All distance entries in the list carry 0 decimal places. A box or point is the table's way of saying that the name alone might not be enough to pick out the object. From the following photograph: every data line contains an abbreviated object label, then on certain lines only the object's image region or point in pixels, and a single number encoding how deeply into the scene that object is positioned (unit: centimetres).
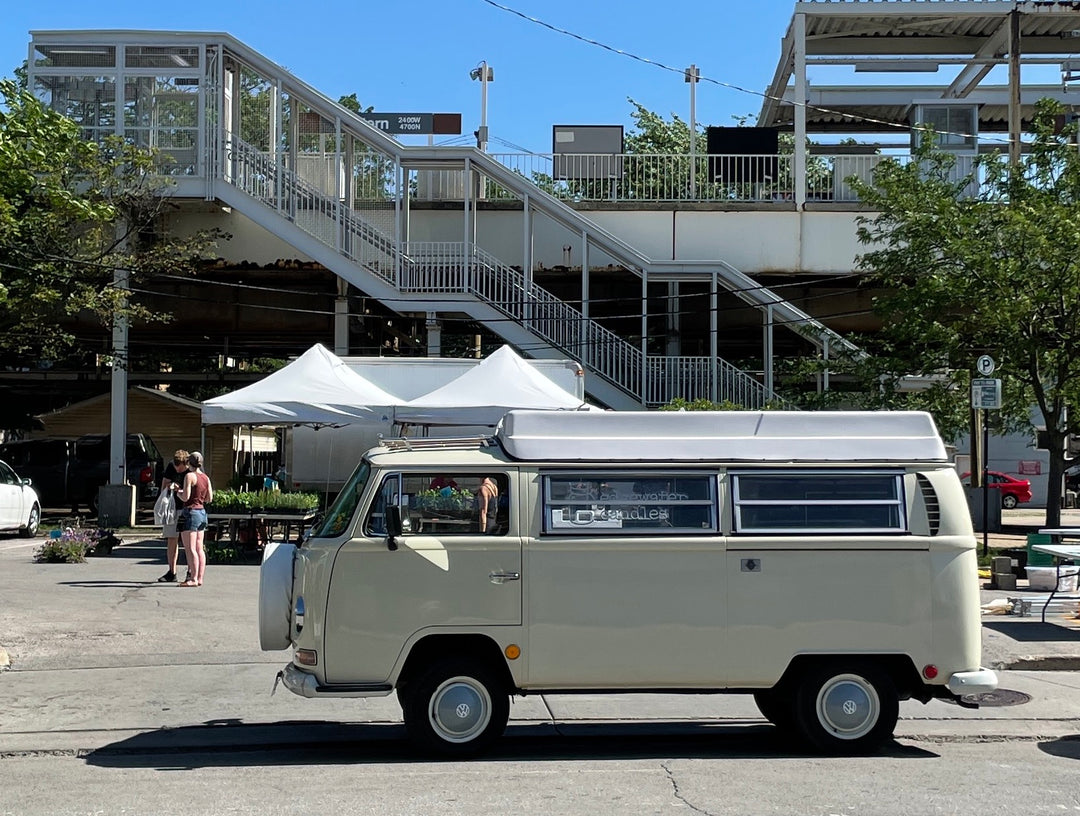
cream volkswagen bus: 747
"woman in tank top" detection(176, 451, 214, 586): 1548
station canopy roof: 2862
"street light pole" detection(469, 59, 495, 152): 3694
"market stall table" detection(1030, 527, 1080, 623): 1216
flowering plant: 1762
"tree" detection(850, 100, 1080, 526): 1966
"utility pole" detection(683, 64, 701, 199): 2914
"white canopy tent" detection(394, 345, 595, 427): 1856
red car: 3900
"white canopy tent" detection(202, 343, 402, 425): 1839
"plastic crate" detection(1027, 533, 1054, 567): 1598
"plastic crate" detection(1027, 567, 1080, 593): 1503
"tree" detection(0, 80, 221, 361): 2355
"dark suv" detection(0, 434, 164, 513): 2892
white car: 2189
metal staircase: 2550
